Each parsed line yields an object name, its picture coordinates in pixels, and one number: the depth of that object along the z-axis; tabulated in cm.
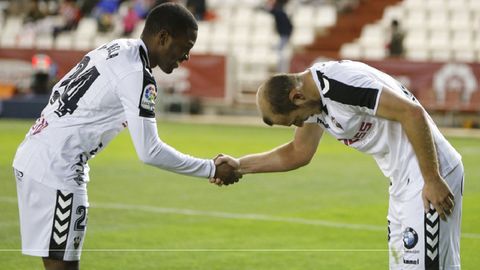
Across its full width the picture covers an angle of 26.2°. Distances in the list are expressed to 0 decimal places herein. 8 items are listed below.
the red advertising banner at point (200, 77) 2867
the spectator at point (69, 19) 3462
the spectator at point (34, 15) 3478
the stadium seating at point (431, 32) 2798
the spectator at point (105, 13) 3347
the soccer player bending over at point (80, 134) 654
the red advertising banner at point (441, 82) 2555
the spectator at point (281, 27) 2884
